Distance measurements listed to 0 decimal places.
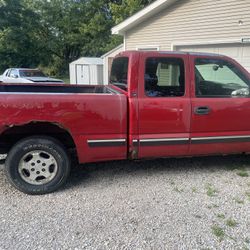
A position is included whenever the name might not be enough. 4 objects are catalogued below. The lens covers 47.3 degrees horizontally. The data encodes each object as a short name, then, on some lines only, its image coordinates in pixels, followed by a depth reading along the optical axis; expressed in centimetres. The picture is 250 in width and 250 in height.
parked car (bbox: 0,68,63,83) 1817
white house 852
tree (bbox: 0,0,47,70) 3097
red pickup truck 368
